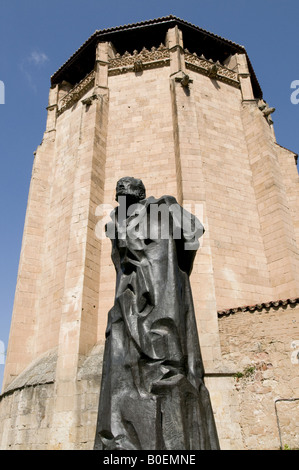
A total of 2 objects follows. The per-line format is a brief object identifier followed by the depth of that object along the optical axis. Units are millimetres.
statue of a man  2229
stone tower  8164
